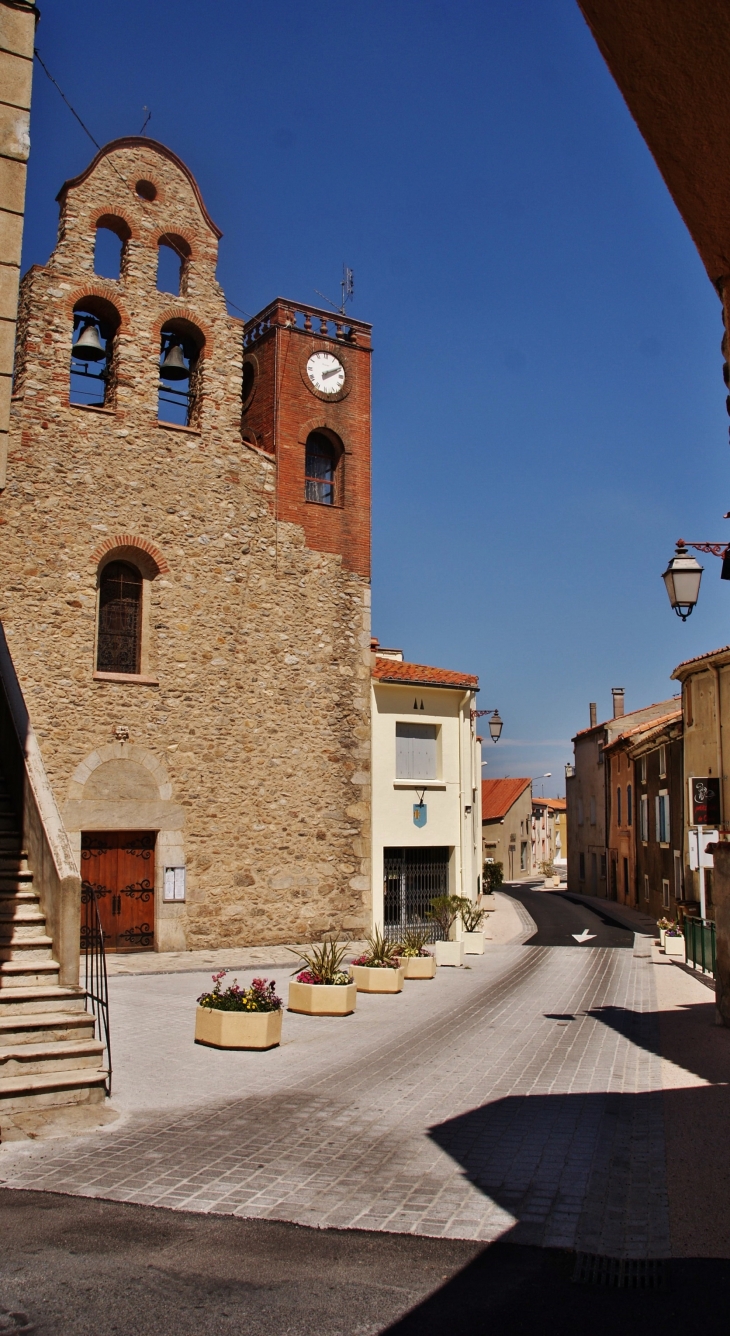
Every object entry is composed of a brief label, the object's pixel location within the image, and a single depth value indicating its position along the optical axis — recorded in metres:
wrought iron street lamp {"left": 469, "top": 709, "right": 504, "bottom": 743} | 30.92
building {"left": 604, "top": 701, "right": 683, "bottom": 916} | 31.12
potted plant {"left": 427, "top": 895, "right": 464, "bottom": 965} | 21.43
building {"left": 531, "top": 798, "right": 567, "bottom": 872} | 82.38
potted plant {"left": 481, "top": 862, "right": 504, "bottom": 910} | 45.97
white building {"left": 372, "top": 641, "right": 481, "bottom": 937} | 21.62
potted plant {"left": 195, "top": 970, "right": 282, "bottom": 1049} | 10.35
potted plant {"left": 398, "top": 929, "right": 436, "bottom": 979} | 16.16
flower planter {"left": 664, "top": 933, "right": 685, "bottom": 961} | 20.42
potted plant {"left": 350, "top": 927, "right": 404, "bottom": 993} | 14.55
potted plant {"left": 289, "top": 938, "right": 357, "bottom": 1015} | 12.52
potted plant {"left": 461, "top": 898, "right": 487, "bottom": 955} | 20.59
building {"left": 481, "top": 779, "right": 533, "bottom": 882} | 62.84
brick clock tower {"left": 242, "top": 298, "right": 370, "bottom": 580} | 20.73
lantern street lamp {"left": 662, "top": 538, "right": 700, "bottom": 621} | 8.60
